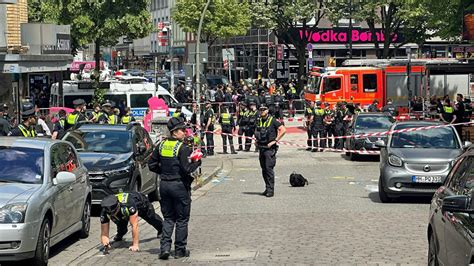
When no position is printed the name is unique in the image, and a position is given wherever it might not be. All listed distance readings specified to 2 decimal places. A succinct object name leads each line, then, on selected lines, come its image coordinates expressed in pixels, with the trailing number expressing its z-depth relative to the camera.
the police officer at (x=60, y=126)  20.44
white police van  36.59
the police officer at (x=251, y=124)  30.75
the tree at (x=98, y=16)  40.34
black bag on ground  21.48
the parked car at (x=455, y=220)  7.58
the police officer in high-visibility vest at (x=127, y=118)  27.09
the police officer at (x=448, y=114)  31.26
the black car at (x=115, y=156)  16.56
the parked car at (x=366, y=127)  29.16
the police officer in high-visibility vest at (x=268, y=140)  18.75
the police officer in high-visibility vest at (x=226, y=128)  31.89
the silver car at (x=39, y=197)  10.73
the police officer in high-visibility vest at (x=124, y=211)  12.38
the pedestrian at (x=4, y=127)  19.34
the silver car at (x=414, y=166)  17.45
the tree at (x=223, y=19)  65.00
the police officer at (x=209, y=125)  31.06
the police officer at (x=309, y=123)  32.88
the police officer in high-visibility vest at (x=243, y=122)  32.22
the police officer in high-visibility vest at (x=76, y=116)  22.52
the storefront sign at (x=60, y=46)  28.33
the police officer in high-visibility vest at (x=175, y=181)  11.74
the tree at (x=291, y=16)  54.12
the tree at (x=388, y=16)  52.22
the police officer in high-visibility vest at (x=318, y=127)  32.45
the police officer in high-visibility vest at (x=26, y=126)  17.66
